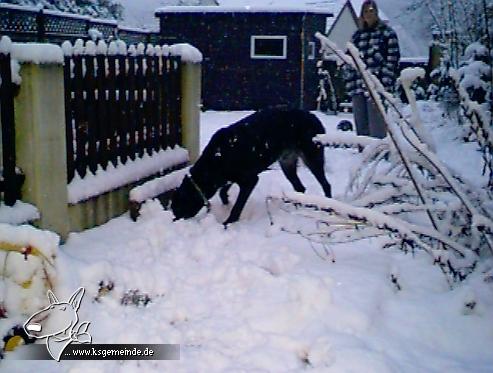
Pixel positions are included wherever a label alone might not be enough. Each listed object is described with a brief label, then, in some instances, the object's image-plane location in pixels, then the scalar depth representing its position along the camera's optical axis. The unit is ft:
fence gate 11.91
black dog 16.80
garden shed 60.80
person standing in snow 25.27
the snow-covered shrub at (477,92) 10.89
